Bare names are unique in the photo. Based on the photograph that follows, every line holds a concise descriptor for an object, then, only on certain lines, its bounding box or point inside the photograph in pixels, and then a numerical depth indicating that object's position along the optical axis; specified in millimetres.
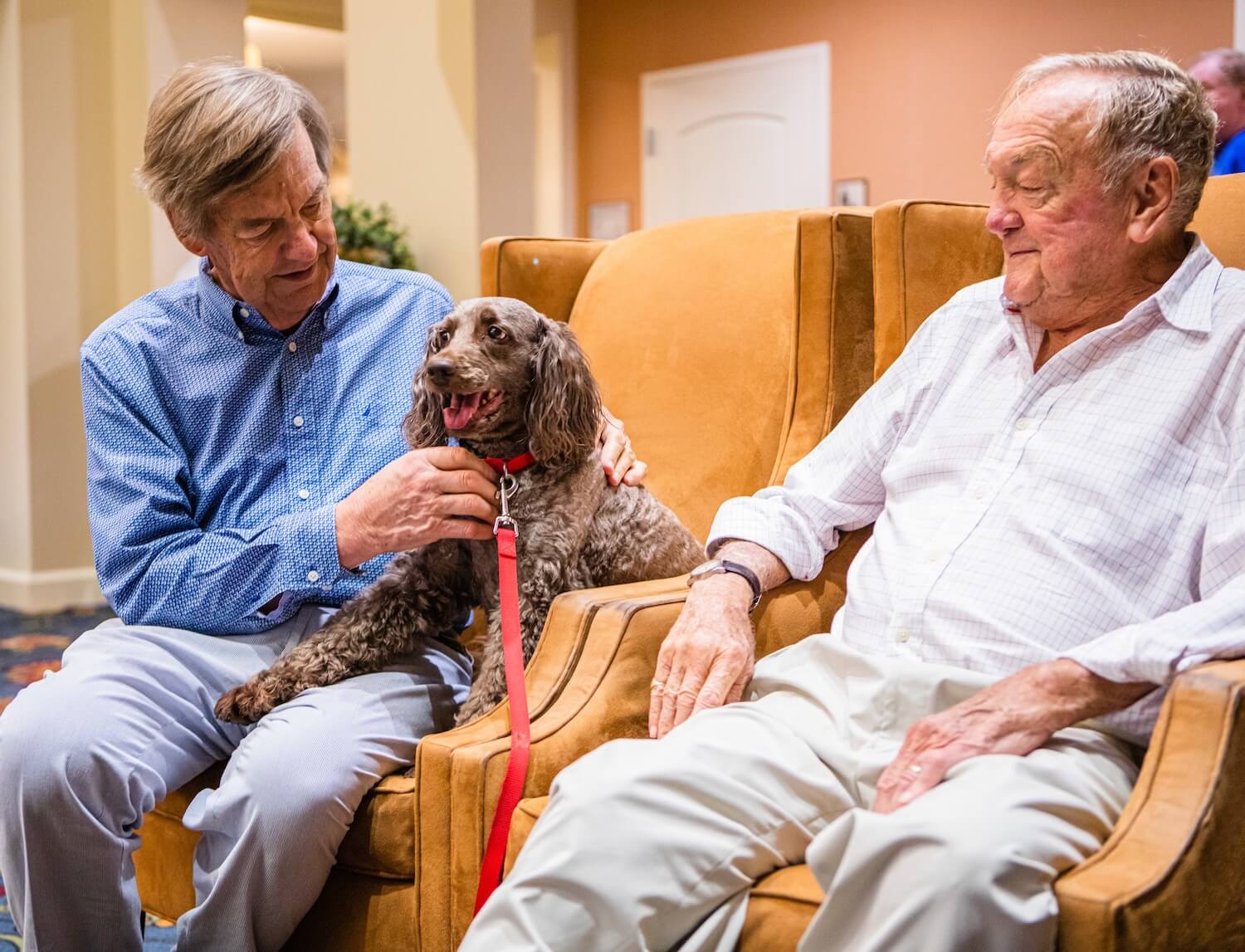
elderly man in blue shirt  1630
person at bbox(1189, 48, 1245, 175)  4273
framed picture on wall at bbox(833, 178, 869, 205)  6625
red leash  1539
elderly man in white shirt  1228
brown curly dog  1830
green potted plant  4848
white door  6855
